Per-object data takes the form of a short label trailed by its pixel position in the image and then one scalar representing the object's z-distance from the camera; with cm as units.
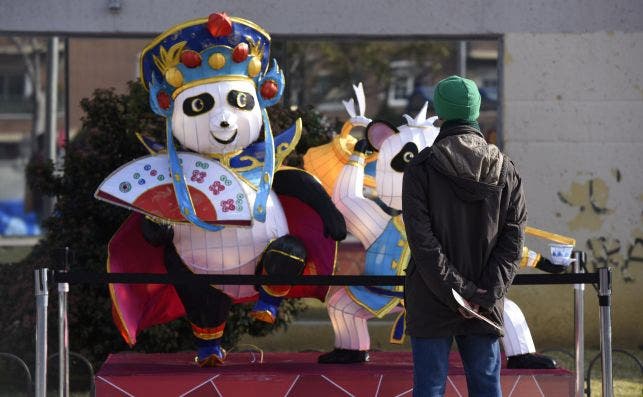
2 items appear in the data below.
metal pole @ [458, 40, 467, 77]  1591
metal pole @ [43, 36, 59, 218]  1476
